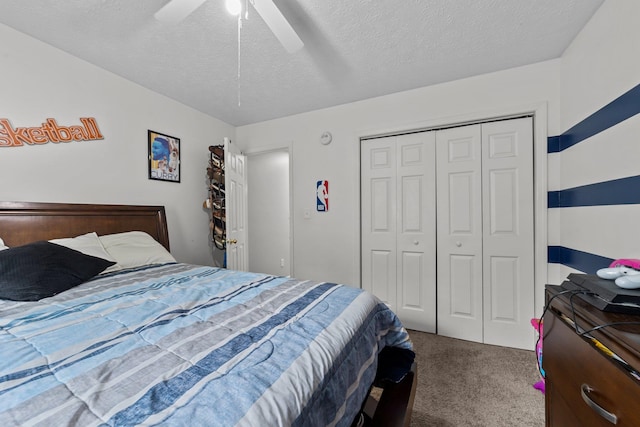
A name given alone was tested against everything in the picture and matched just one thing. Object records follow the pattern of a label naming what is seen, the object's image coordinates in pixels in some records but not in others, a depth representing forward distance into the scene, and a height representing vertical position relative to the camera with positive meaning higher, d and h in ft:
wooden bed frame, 3.96 -0.37
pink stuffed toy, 5.37 -3.85
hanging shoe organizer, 10.01 +0.63
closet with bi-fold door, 7.41 -0.61
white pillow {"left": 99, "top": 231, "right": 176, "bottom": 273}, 6.45 -1.04
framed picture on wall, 8.51 +1.89
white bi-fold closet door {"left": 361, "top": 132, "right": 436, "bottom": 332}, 8.48 -0.52
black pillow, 4.24 -1.09
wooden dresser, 1.94 -1.45
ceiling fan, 4.32 +3.49
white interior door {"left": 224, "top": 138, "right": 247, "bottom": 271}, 9.39 +0.18
